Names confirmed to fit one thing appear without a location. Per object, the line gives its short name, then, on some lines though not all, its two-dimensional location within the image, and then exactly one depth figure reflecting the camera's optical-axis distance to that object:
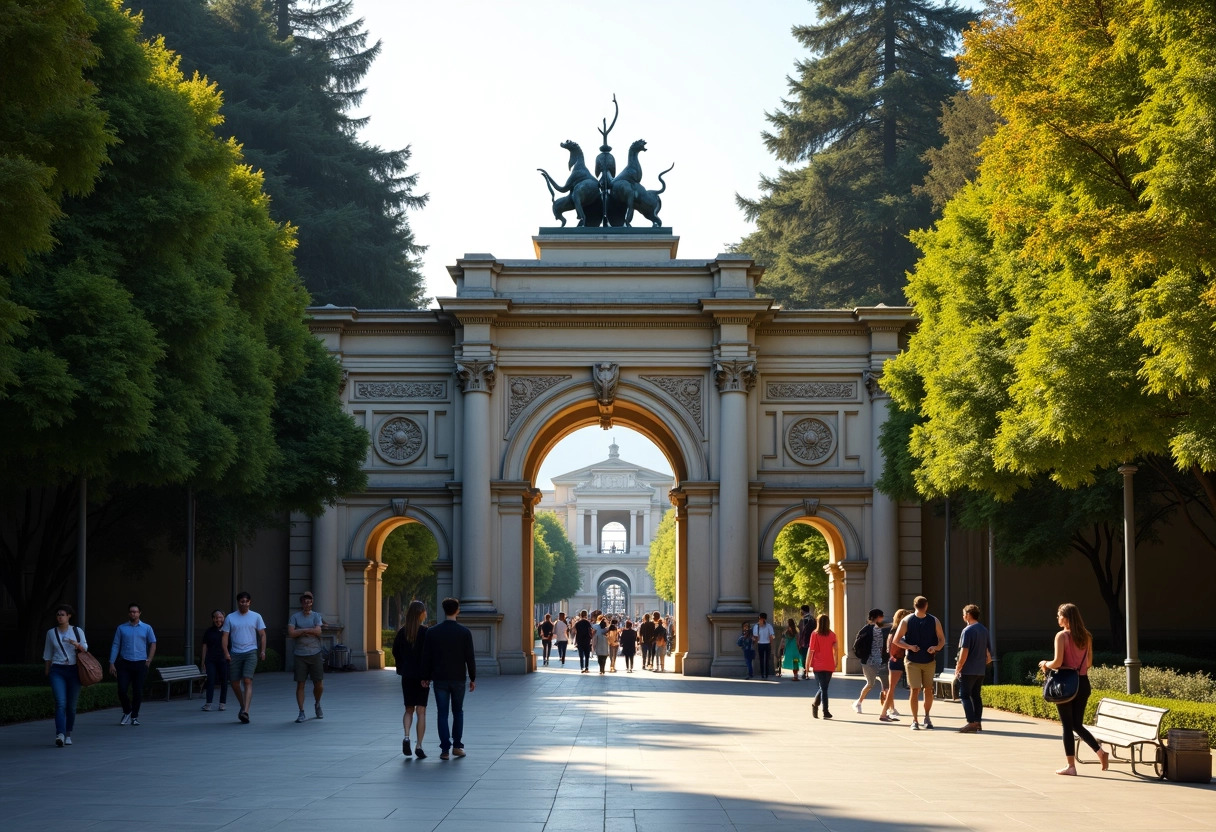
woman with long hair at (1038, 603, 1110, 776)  15.10
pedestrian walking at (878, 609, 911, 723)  22.09
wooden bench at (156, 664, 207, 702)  25.67
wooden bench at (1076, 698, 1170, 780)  14.29
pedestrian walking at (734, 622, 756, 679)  36.66
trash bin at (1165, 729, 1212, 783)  14.12
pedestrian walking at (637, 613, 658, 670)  45.03
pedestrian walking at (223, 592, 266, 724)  21.27
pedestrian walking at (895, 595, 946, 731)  21.27
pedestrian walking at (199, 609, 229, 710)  23.39
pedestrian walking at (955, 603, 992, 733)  20.19
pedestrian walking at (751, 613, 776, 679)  36.56
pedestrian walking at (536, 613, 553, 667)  50.53
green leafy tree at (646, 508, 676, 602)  100.19
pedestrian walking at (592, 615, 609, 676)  41.28
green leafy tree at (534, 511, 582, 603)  132.62
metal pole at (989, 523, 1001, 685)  29.12
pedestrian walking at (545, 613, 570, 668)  45.97
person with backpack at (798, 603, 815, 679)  33.50
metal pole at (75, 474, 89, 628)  24.22
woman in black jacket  15.98
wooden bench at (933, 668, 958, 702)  26.88
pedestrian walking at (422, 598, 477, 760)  15.73
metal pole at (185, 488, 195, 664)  29.16
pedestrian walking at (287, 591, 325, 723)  20.75
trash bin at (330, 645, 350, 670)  38.75
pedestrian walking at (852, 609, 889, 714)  23.69
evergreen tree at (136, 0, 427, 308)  54.56
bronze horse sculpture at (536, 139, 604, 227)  41.31
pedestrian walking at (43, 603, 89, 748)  17.61
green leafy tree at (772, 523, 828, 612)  50.47
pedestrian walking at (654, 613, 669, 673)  43.38
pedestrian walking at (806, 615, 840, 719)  23.42
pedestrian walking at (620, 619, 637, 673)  44.84
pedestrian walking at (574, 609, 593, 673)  42.47
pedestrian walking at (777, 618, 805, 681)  36.95
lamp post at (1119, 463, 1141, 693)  20.66
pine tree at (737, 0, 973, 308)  57.75
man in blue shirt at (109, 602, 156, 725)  21.03
